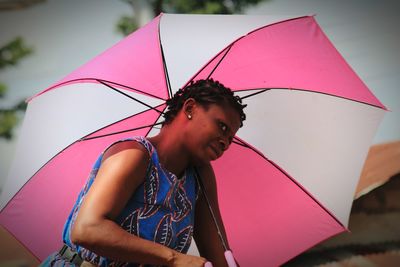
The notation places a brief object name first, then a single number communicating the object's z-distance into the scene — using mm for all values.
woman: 4094
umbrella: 4609
